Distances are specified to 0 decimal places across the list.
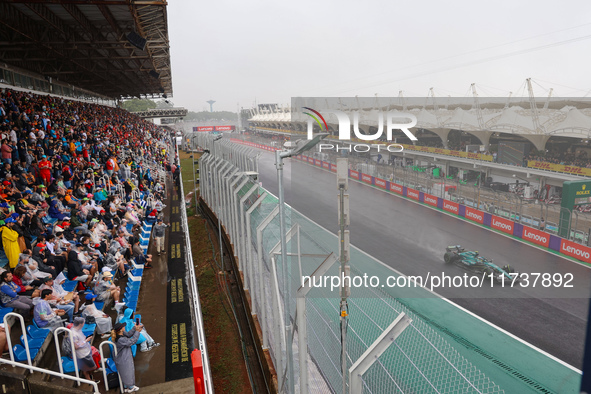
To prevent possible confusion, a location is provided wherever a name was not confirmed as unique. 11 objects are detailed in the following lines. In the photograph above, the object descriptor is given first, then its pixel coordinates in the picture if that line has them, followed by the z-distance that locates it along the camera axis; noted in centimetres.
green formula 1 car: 1031
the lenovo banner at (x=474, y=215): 1486
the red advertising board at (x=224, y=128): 8068
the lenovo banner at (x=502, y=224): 1489
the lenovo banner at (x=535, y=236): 1339
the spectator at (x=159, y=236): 1137
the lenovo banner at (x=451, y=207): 1540
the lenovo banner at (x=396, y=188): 1396
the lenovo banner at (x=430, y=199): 1372
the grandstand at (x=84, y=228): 575
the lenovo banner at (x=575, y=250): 1158
